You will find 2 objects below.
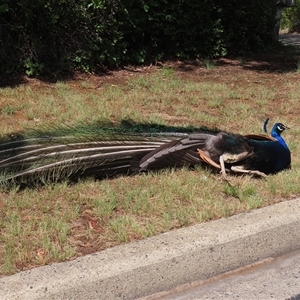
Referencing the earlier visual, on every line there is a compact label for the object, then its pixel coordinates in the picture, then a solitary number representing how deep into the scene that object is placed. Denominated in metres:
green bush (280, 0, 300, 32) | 20.94
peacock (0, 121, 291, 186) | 4.25
